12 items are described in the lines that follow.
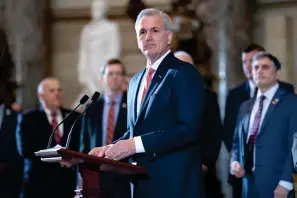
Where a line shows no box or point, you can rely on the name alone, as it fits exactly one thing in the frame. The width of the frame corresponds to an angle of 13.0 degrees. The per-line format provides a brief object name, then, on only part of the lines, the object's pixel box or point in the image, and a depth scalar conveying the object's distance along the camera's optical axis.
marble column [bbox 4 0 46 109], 16.06
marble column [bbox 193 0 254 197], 14.53
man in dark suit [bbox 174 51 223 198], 9.63
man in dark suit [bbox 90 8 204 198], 6.01
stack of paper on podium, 5.59
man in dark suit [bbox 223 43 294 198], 9.79
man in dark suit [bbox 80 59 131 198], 9.81
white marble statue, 15.16
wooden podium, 5.60
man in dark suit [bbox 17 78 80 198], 10.42
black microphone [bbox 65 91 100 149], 6.24
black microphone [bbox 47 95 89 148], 6.27
